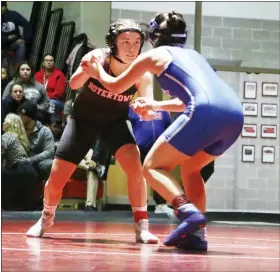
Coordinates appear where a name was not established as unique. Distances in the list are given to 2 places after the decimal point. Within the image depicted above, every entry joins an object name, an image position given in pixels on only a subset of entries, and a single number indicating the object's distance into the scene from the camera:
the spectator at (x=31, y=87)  11.41
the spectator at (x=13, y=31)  13.01
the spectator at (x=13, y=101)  10.92
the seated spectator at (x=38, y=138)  10.04
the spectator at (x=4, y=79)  11.97
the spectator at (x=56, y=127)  11.35
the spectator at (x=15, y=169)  9.78
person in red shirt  12.34
